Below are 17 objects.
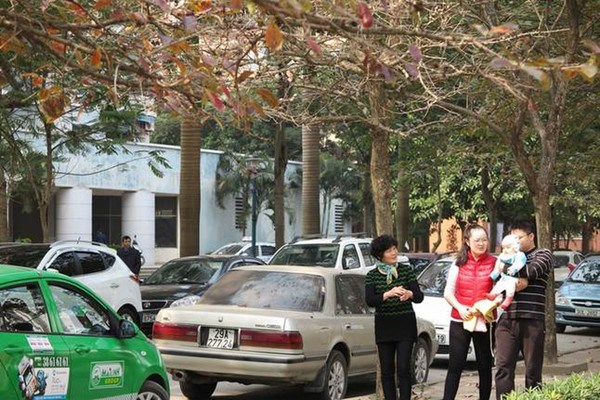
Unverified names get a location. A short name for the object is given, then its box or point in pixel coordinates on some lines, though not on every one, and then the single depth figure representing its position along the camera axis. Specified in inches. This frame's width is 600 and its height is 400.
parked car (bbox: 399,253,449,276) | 875.1
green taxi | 276.8
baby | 338.0
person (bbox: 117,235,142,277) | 858.1
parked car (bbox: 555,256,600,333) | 795.4
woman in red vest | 347.9
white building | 1544.0
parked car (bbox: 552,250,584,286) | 1137.4
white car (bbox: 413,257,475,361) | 581.9
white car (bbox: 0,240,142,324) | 579.8
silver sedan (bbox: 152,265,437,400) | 406.9
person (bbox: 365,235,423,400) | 358.3
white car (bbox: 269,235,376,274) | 733.3
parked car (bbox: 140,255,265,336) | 670.5
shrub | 265.0
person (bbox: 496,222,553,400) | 348.2
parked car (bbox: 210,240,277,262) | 1299.2
